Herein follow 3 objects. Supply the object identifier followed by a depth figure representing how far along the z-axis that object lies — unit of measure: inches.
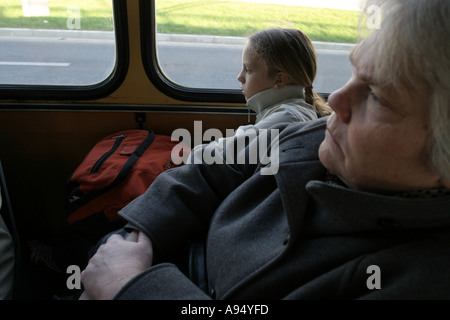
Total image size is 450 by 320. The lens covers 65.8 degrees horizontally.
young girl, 75.4
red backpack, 72.4
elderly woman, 27.9
